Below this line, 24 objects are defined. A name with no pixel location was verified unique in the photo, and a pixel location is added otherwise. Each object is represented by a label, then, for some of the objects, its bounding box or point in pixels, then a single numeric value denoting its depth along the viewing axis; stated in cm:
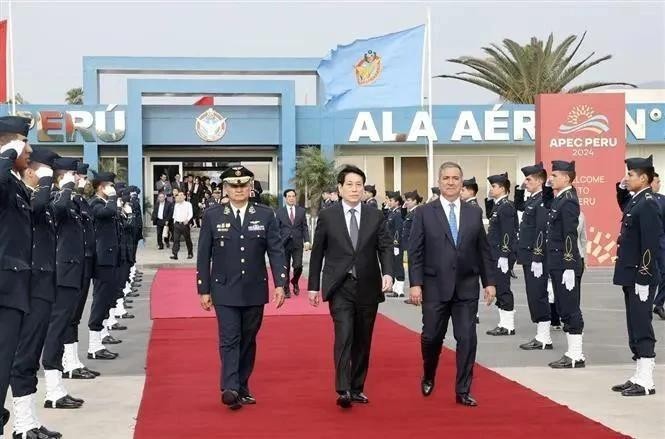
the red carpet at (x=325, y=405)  678
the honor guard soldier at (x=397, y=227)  1736
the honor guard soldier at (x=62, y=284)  757
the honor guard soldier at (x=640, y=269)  812
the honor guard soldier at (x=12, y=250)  550
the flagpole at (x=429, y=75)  2456
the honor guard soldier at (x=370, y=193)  1742
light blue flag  2530
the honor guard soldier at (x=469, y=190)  1225
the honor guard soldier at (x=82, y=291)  852
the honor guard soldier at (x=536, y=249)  1038
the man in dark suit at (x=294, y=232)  1705
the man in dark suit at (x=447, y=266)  796
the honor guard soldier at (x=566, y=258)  948
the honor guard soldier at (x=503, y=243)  1191
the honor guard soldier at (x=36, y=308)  624
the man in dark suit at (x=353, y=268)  785
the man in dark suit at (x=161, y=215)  2812
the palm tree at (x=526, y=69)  3416
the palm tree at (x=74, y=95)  6088
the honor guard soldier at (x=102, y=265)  1012
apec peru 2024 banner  2277
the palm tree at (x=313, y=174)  3105
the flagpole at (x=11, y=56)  2603
